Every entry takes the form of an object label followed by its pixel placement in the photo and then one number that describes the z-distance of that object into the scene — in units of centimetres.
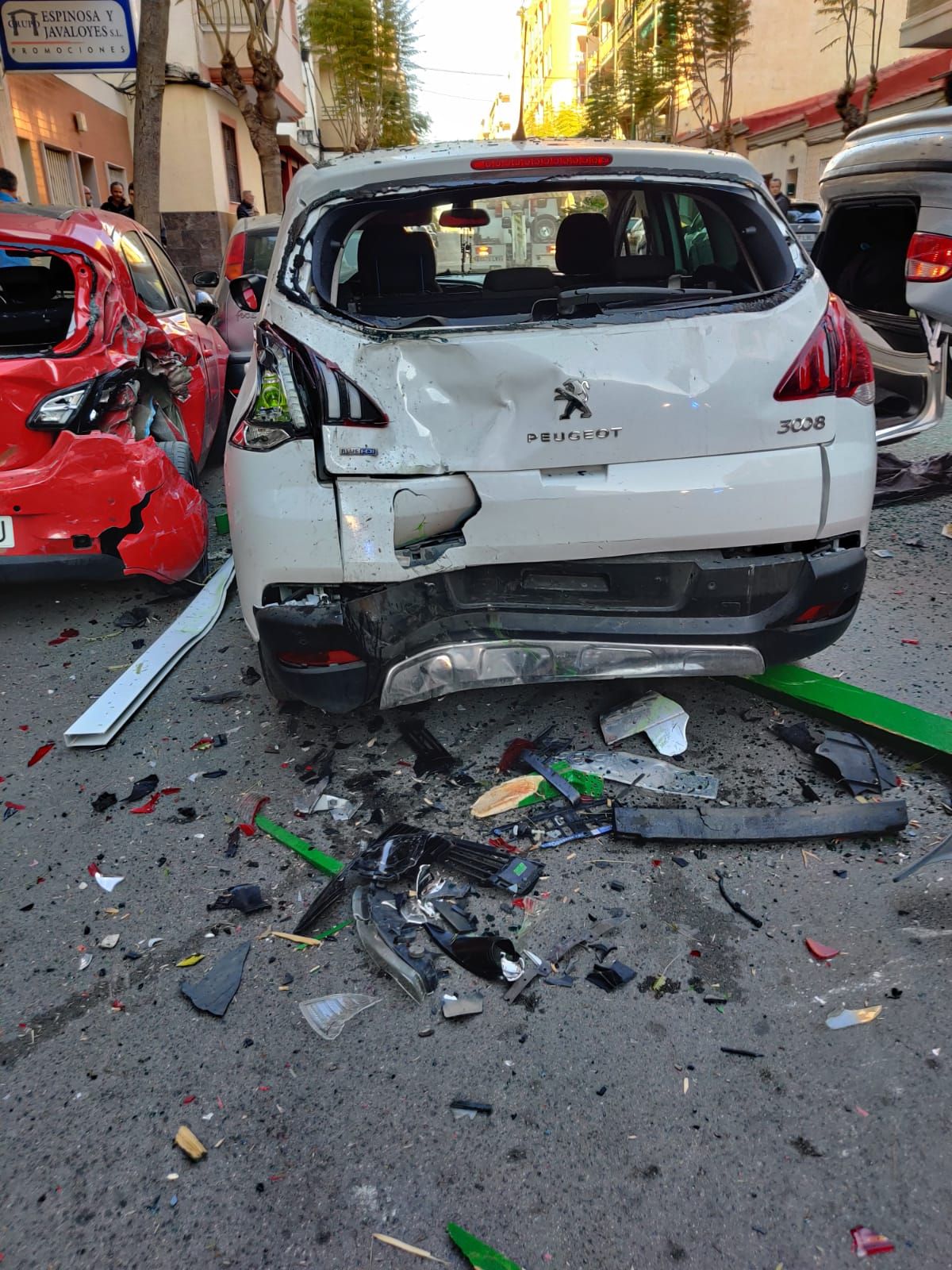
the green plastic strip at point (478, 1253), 172
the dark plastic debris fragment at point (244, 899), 272
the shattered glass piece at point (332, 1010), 228
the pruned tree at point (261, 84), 1816
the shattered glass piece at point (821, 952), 244
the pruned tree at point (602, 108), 4966
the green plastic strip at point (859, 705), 335
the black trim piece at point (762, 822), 292
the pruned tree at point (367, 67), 3553
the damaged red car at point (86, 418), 443
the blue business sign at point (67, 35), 1152
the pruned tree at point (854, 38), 2705
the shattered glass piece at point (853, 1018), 223
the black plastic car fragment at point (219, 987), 237
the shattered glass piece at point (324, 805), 316
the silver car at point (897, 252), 509
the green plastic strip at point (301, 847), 287
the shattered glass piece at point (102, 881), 285
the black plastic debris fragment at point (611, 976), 239
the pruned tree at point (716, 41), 3397
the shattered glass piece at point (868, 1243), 171
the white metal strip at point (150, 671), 372
